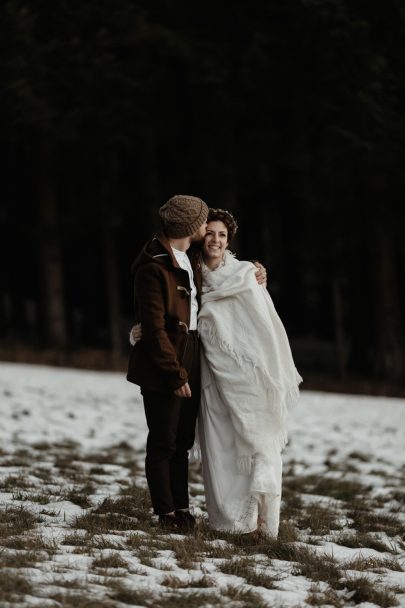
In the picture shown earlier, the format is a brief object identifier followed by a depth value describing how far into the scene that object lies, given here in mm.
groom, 9175
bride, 9441
